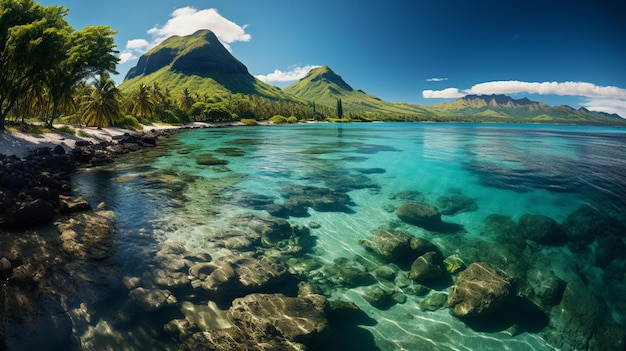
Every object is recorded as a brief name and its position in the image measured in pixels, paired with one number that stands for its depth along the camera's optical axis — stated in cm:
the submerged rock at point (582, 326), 830
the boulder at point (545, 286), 996
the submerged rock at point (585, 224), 1424
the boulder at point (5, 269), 839
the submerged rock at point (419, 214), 1566
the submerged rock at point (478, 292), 884
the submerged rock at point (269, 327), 694
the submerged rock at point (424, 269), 1060
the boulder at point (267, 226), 1317
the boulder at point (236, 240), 1212
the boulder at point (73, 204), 1474
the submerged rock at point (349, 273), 1036
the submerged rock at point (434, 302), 930
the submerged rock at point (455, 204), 1783
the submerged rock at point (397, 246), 1205
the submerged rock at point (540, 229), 1381
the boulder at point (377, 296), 934
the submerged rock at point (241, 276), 898
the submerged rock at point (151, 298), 801
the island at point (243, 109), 12031
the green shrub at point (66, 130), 4208
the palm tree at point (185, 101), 11350
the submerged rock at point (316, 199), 1764
